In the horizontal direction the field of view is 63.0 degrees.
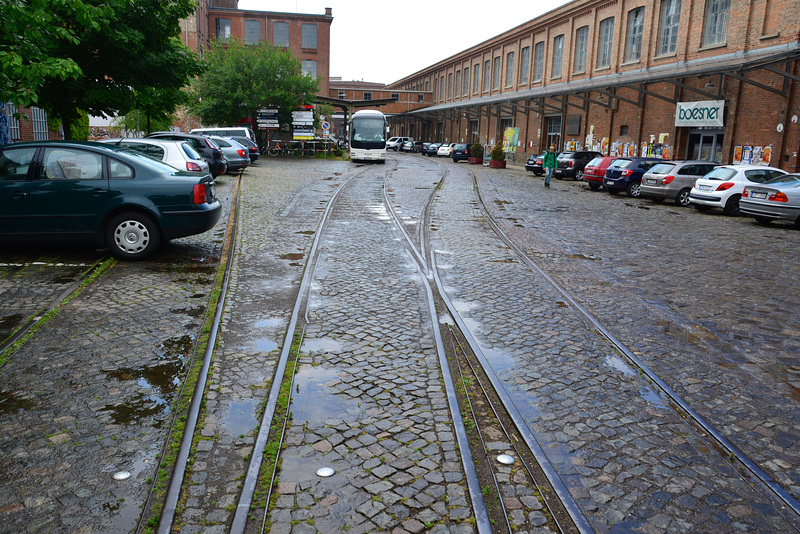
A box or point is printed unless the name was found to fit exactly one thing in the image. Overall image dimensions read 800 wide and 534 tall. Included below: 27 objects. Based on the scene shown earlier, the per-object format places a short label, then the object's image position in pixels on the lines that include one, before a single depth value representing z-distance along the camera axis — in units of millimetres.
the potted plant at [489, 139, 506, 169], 39719
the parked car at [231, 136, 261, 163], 31312
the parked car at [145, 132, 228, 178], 21306
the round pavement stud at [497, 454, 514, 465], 3896
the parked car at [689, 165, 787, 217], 17875
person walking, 25158
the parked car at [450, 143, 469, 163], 45572
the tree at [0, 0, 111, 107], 8281
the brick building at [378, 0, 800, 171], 23562
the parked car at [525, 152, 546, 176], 31844
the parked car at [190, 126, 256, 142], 32656
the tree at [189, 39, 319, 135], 43062
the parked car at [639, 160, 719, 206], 20469
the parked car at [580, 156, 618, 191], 24906
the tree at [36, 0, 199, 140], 14805
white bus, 37094
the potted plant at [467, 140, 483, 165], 43969
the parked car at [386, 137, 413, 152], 71812
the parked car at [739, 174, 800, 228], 15500
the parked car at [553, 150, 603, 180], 30266
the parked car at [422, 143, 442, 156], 57959
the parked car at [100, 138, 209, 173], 14445
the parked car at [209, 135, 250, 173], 25077
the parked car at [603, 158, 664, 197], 23062
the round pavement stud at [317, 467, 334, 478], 3694
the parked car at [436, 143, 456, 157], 53594
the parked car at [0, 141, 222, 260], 8633
